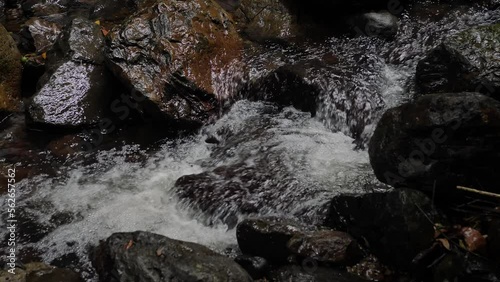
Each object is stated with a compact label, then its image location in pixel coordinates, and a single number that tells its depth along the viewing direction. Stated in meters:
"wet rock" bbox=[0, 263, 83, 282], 4.09
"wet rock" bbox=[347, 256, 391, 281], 3.65
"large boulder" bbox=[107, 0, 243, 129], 6.43
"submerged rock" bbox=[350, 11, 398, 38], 7.35
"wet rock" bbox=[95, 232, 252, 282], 3.44
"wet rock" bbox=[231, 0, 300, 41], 8.00
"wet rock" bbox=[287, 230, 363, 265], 3.73
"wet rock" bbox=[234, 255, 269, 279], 3.88
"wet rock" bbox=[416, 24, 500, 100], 5.21
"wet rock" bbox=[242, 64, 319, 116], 6.45
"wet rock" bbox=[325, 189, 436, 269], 3.41
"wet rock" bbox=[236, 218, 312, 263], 3.89
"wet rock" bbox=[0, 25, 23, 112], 7.34
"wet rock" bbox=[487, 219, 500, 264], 3.02
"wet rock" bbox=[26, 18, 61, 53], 8.62
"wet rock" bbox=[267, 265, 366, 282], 3.59
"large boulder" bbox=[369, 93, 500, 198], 3.44
